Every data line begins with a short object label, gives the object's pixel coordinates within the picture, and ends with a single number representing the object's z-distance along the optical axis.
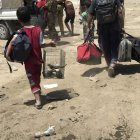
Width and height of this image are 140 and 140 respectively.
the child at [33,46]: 3.86
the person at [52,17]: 7.50
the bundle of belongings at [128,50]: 4.87
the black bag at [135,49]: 4.93
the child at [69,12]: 8.01
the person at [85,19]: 6.82
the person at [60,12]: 8.07
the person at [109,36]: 4.82
